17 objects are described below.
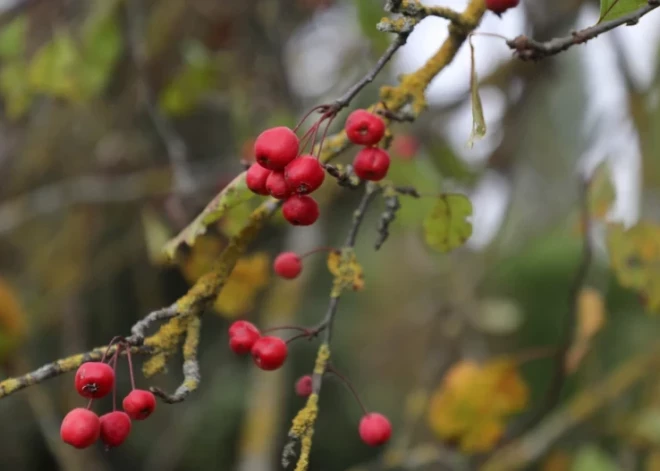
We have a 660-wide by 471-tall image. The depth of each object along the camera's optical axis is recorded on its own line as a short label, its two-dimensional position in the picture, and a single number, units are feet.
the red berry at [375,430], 2.36
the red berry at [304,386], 2.33
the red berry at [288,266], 2.45
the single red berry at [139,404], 2.22
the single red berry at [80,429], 2.19
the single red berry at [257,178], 2.23
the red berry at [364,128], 2.24
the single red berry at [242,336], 2.31
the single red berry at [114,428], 2.22
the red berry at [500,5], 2.34
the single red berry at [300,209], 2.21
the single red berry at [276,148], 2.20
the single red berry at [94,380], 2.19
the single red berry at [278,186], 2.21
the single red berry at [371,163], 2.26
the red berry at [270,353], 2.29
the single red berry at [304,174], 2.18
